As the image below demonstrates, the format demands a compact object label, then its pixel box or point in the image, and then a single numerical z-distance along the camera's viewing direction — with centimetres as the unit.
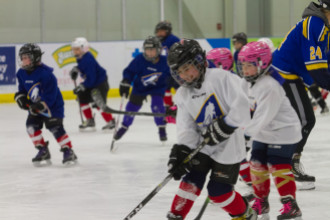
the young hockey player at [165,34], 1644
